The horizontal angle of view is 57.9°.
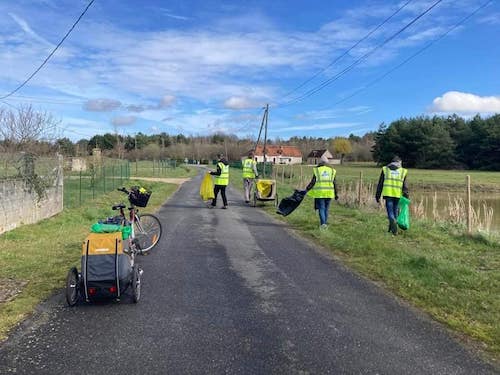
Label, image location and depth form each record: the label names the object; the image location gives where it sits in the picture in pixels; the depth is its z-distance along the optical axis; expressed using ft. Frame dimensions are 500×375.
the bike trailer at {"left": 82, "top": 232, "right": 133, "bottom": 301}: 16.93
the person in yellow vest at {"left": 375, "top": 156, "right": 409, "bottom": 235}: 35.29
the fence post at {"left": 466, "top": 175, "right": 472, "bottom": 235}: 36.80
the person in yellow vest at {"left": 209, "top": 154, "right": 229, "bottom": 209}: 51.08
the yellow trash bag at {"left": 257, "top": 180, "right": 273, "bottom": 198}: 54.75
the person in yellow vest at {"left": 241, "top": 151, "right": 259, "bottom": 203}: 55.93
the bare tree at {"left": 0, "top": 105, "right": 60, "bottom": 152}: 62.64
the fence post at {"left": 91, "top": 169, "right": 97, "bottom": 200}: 63.95
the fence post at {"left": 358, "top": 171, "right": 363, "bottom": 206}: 59.24
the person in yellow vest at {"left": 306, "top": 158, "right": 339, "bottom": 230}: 37.45
